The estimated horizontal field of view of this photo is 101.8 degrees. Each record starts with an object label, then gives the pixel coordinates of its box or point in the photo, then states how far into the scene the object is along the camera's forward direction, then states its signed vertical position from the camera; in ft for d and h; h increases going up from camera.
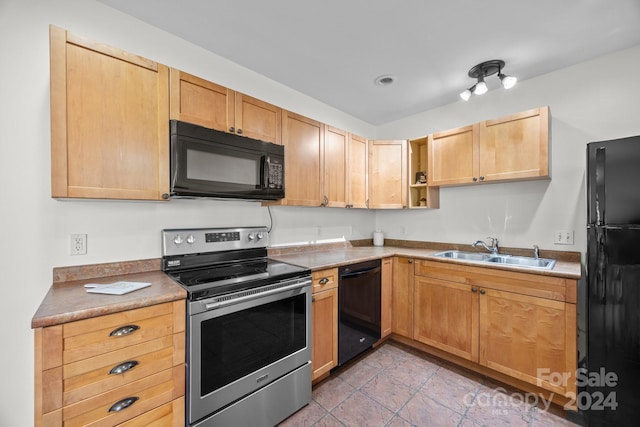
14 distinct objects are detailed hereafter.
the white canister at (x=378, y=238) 11.30 -1.17
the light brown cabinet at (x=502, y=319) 5.82 -2.82
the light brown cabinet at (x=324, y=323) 6.48 -2.88
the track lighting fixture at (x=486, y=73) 6.95 +3.89
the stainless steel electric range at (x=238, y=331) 4.43 -2.30
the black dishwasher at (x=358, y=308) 7.20 -2.86
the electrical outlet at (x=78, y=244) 4.95 -0.60
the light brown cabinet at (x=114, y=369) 3.28 -2.22
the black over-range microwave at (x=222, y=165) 5.23 +1.07
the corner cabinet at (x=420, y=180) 9.88 +1.20
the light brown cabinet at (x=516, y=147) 6.96 +1.83
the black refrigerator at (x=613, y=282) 4.70 -1.36
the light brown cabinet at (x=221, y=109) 5.44 +2.40
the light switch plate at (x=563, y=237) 7.23 -0.75
